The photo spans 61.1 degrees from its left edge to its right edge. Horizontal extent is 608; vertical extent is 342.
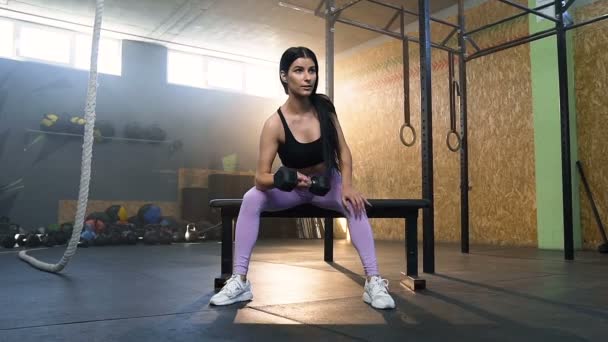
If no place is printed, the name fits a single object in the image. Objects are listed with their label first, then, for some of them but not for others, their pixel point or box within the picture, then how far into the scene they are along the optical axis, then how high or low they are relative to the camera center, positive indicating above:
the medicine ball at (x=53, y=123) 6.55 +1.01
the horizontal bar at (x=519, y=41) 3.87 +1.24
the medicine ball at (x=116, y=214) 6.41 -0.15
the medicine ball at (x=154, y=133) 7.23 +0.98
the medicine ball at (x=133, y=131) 7.14 +0.99
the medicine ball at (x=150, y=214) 6.45 -0.16
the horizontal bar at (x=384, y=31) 3.90 +1.36
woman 1.80 +0.14
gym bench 2.00 -0.05
